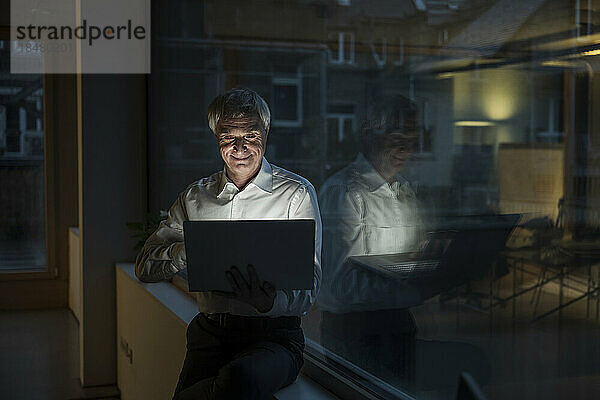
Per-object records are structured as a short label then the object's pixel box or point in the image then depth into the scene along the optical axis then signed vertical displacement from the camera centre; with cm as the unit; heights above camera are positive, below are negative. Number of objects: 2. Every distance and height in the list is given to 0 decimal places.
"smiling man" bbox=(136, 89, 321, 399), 199 -28
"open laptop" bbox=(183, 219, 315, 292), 182 -20
